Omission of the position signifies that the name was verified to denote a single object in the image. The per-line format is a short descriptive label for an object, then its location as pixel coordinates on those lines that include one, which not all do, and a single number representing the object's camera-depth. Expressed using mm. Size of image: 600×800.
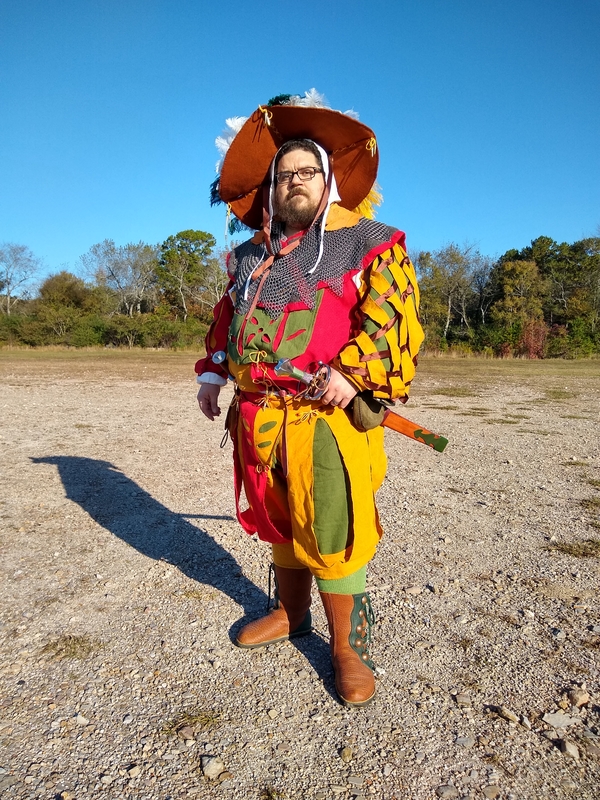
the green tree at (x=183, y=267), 43000
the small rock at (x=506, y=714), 2021
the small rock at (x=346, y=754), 1835
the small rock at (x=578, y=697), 2098
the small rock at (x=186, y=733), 1921
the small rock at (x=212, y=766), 1762
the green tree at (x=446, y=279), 37625
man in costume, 2016
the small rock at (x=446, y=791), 1684
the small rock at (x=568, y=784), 1710
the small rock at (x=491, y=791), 1683
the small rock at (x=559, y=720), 1990
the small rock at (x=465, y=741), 1901
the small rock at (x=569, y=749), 1841
